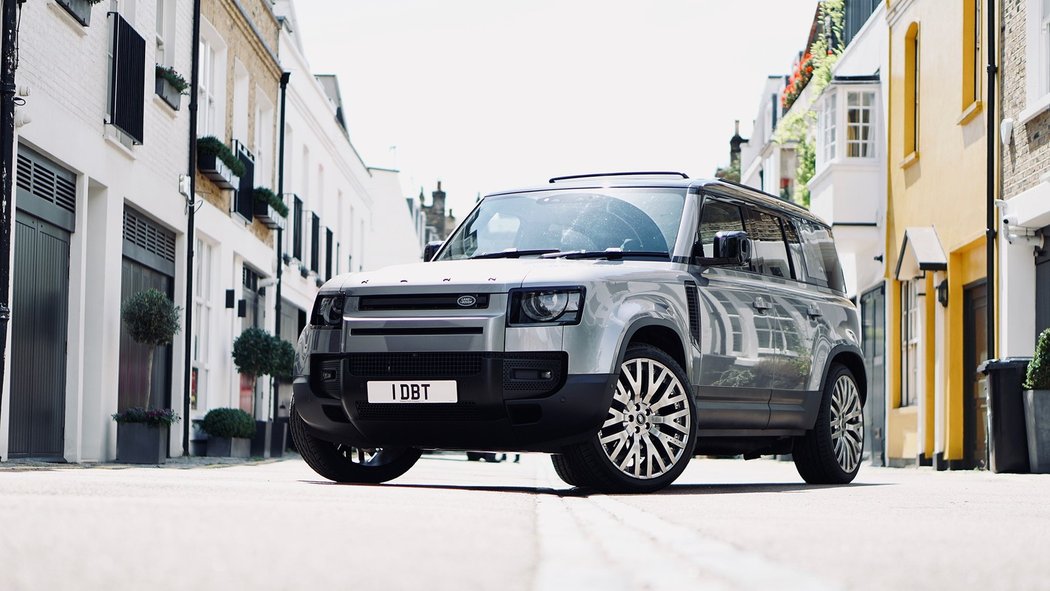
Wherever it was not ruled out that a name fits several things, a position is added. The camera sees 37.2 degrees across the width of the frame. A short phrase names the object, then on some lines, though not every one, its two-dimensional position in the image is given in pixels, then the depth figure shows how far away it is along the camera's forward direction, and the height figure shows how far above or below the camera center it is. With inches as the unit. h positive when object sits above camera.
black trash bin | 565.0 -8.2
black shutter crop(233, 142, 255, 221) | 919.0 +120.3
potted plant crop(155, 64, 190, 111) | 716.7 +141.6
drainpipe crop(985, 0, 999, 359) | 684.7 +94.9
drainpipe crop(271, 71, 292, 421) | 1061.8 +106.6
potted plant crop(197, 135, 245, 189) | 808.0 +120.8
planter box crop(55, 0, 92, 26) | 552.7 +136.7
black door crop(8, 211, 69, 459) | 528.1 +17.2
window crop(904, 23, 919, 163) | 876.0 +171.5
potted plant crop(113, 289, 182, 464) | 606.9 -5.2
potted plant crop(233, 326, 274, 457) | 876.6 +19.3
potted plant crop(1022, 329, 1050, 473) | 546.0 -3.2
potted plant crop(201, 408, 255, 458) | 778.2 -20.3
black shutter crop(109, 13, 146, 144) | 625.9 +127.0
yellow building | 744.3 +82.2
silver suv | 321.4 +10.4
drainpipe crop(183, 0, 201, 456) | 774.5 +56.1
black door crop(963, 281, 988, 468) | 734.5 +9.4
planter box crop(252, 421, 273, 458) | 862.5 -28.0
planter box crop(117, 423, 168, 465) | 606.2 -21.6
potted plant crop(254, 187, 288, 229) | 969.5 +115.1
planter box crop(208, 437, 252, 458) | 783.1 -29.1
